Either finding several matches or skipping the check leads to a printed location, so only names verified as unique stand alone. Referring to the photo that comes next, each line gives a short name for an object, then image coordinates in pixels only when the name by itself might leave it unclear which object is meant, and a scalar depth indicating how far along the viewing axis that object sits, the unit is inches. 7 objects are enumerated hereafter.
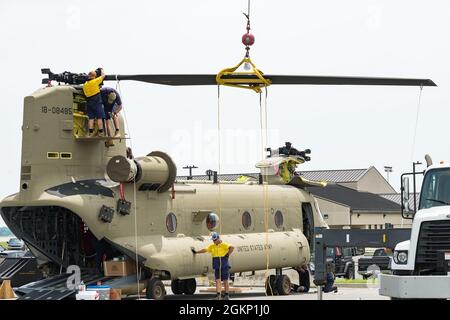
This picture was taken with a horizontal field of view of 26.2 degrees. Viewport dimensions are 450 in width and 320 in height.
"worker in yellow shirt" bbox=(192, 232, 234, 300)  936.3
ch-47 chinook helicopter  918.4
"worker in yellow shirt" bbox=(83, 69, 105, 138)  926.4
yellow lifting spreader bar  900.0
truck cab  629.3
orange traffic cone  1000.2
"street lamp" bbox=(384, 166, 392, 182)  3918.8
